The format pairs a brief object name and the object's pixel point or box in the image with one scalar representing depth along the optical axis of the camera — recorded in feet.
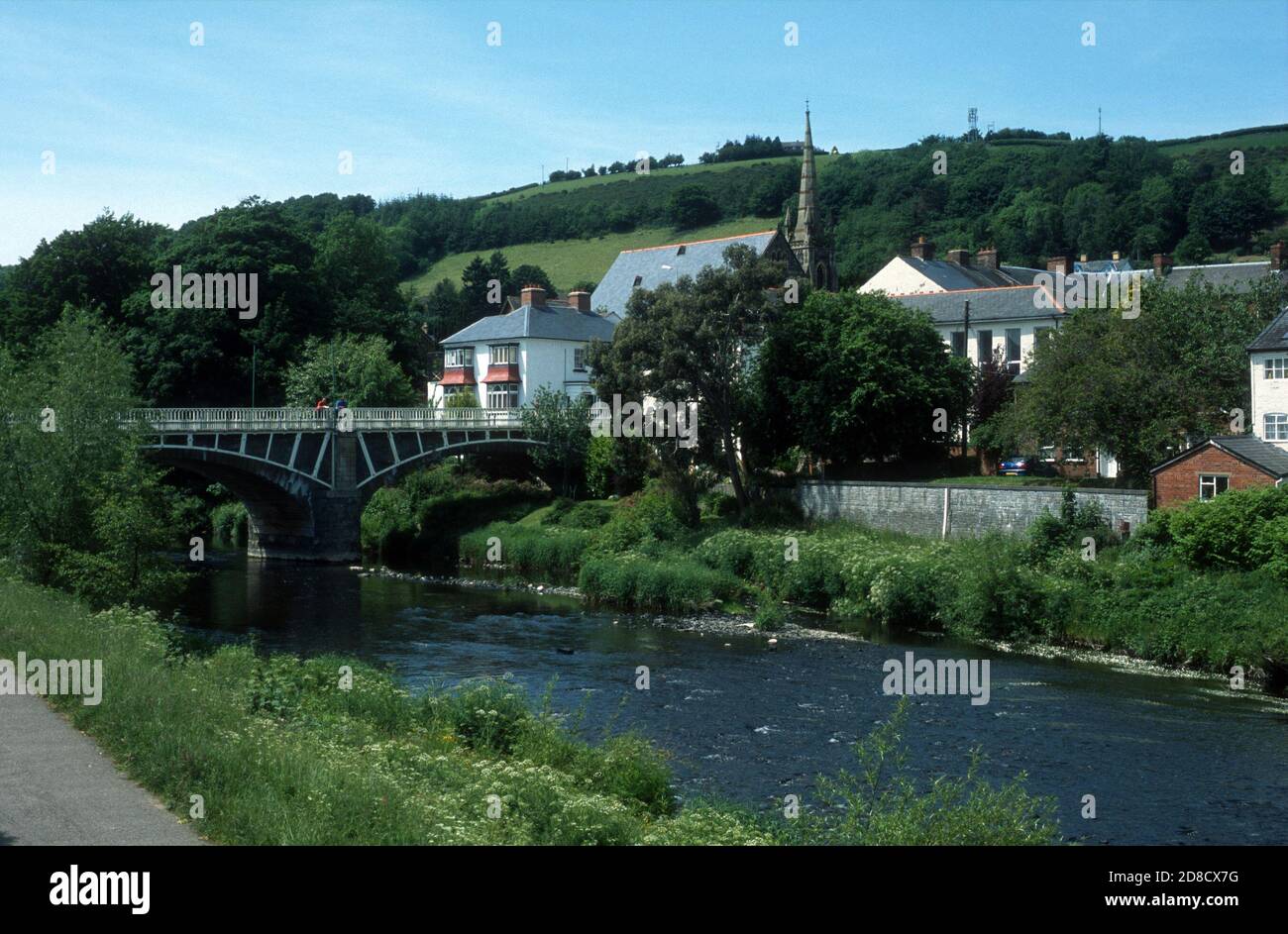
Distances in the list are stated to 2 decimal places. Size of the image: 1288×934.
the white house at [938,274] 274.77
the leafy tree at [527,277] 446.60
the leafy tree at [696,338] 165.78
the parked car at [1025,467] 179.32
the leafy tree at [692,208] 540.11
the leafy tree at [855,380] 175.42
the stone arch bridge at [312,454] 187.11
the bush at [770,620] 129.39
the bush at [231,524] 234.99
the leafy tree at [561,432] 205.16
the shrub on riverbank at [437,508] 205.77
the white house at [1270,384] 141.59
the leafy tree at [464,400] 253.44
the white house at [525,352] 249.75
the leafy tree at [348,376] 234.79
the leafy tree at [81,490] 101.55
